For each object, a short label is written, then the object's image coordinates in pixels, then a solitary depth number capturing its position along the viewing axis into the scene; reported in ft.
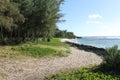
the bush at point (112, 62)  17.60
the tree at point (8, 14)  28.98
